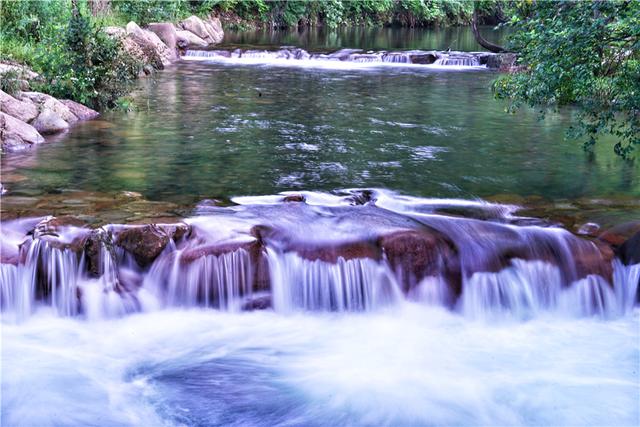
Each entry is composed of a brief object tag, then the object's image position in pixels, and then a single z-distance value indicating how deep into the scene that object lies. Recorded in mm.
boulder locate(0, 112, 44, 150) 11141
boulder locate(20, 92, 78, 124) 12633
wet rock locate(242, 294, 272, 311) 7578
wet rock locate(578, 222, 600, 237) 8106
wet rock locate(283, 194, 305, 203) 8969
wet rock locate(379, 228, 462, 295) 7676
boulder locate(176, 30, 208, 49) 24744
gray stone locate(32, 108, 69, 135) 12156
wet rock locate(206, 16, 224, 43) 28941
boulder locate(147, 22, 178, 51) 23609
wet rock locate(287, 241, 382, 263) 7711
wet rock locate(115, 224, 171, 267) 7516
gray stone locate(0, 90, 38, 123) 11836
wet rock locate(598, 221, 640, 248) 7930
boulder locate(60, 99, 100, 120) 13398
